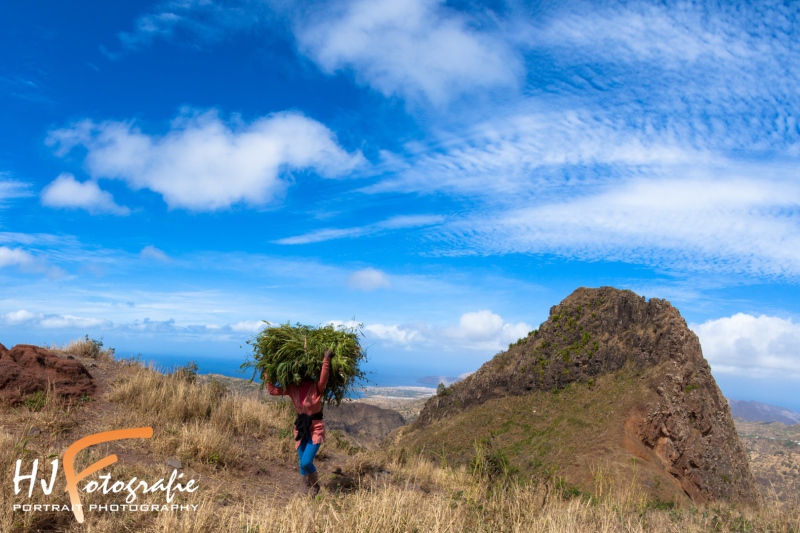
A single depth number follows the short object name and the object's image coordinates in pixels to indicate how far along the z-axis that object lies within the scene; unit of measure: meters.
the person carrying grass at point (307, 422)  7.41
